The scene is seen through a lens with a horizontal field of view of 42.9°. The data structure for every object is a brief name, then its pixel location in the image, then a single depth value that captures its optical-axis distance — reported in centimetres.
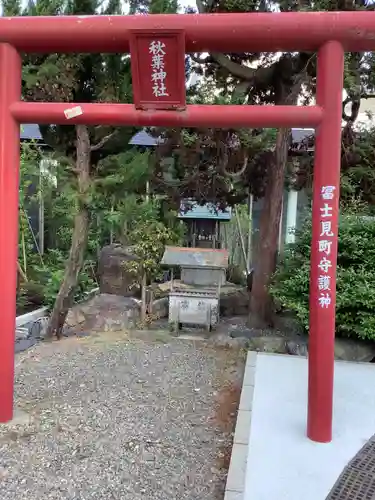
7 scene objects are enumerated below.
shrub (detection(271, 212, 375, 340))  509
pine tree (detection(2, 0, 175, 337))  549
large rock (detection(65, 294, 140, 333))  687
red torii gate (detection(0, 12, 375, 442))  328
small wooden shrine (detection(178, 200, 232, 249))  1144
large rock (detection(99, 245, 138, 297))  819
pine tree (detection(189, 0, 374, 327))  609
